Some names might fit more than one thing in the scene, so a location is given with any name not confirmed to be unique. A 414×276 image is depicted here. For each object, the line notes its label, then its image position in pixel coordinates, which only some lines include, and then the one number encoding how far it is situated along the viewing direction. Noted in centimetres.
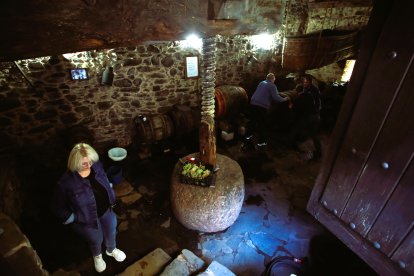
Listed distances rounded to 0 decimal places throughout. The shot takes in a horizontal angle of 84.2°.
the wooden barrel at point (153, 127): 620
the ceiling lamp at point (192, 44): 647
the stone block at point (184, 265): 323
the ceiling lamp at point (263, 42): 809
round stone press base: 395
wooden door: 94
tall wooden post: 348
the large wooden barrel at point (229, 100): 716
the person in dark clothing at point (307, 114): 620
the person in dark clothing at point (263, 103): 677
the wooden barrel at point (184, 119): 655
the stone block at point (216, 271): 306
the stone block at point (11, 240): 122
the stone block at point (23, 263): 120
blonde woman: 290
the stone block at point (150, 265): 340
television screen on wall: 530
